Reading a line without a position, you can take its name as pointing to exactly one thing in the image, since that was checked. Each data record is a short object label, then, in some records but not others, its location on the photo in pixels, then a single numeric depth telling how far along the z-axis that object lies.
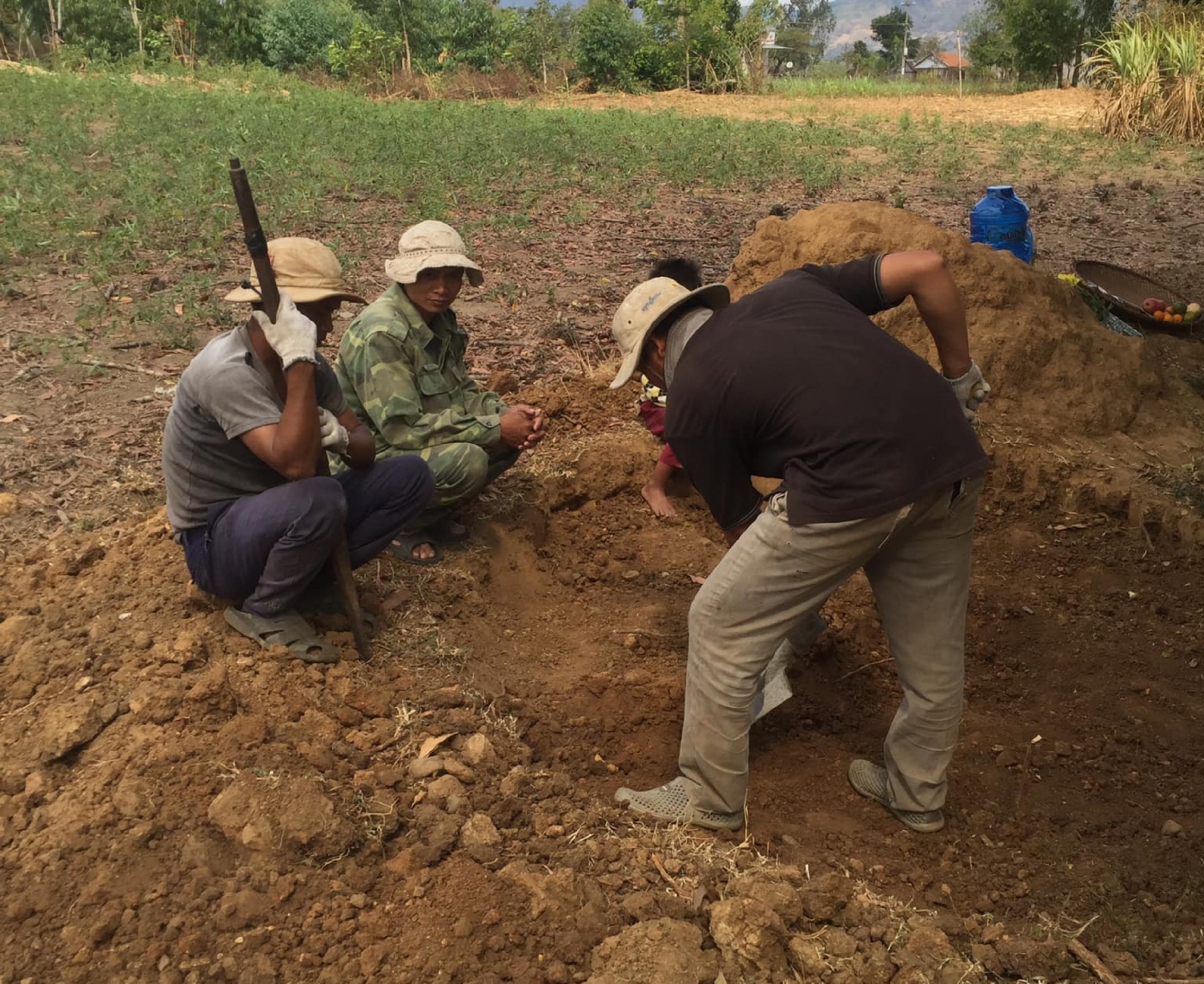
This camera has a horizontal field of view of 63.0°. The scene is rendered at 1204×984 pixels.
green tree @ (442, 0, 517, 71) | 29.50
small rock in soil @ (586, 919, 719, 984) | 2.23
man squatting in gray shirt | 2.96
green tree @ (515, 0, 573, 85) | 26.69
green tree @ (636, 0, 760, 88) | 26.05
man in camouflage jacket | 3.96
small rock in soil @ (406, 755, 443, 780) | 2.89
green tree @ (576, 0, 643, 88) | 25.75
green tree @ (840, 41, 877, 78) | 45.47
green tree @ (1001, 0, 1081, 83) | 26.33
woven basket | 7.08
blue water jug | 6.66
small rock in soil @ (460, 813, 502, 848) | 2.65
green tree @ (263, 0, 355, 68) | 28.12
